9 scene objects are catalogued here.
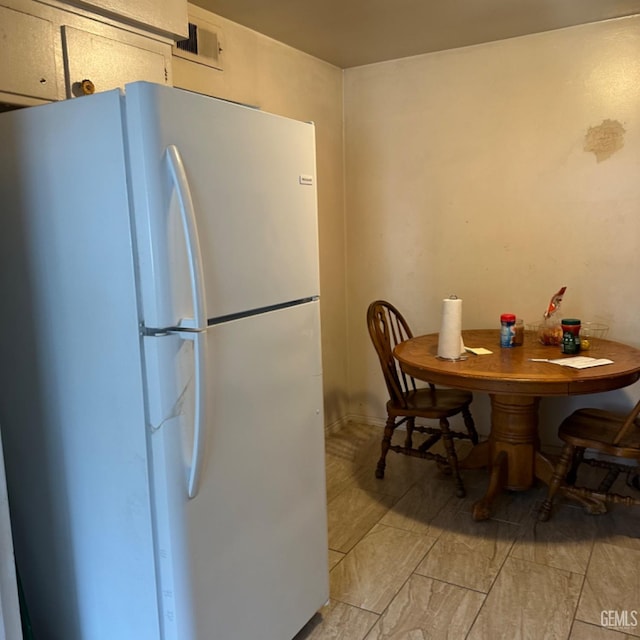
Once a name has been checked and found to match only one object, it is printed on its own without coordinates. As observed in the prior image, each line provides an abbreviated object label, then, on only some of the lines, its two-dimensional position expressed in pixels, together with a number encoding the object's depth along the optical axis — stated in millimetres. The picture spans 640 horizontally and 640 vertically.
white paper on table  2500
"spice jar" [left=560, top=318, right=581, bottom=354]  2738
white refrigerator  1360
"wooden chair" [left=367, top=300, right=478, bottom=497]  2900
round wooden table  2363
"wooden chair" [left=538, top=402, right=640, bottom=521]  2389
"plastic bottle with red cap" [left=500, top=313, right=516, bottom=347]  2891
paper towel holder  2683
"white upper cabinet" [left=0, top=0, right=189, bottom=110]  1537
